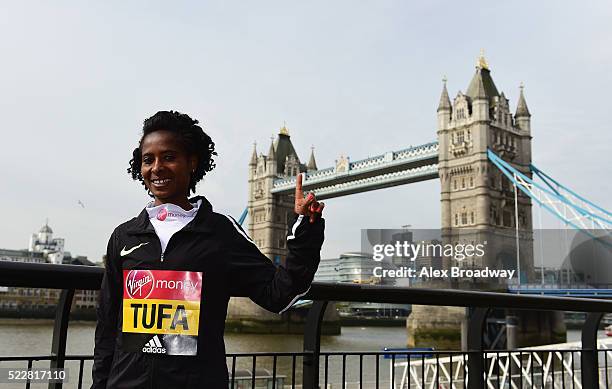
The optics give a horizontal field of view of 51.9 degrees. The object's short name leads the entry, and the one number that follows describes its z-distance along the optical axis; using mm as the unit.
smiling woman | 1121
